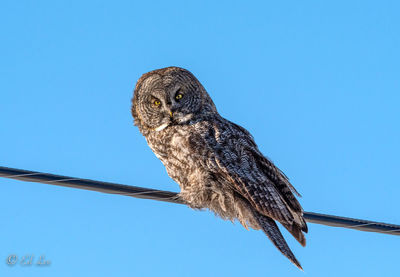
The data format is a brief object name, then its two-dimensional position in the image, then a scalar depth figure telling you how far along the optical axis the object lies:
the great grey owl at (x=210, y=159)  8.95
